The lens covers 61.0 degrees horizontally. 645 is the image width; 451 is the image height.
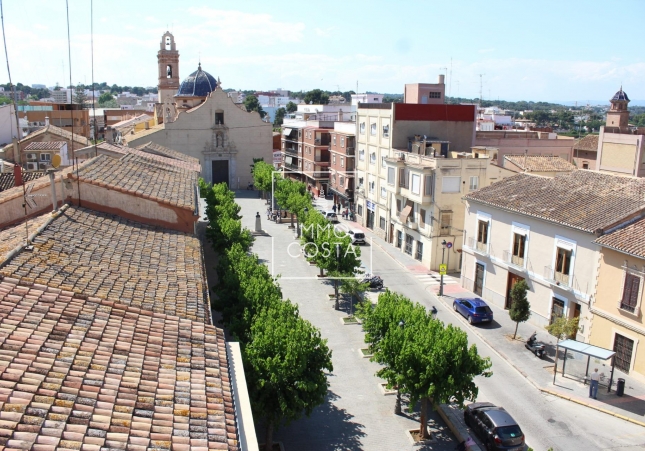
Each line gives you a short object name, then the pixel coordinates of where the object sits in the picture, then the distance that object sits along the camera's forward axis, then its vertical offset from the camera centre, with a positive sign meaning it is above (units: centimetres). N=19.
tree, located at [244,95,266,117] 16930 +549
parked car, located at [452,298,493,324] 3055 -1014
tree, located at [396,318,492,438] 1806 -791
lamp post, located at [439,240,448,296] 3951 -897
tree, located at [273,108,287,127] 17588 +232
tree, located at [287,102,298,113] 18500 +520
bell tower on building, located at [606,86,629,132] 7144 +273
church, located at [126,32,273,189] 6988 -172
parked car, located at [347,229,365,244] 4822 -979
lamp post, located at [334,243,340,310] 3256 -807
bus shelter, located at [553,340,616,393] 2262 -908
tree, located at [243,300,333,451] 1658 -755
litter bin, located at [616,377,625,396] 2277 -1048
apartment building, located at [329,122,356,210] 6051 -433
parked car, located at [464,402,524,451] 1852 -1021
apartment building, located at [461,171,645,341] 2711 -577
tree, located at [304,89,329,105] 17839 +855
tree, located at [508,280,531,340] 2781 -877
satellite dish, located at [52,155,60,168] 2152 -177
